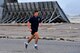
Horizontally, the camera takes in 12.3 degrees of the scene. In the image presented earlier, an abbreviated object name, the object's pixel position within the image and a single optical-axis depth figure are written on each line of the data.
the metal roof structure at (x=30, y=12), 58.41
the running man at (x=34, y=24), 17.06
